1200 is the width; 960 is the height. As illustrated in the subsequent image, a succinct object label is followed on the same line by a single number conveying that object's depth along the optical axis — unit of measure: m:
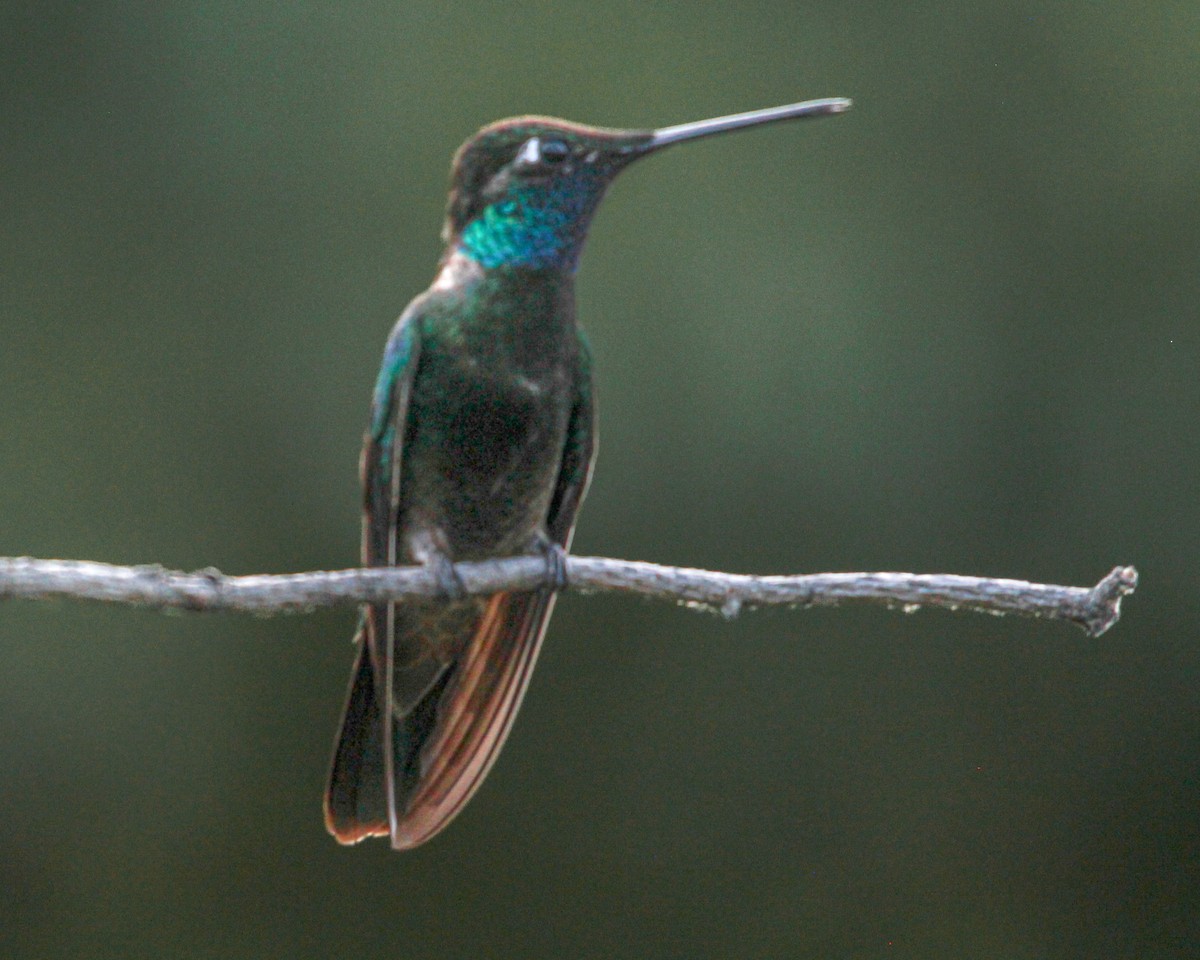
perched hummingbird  6.48
